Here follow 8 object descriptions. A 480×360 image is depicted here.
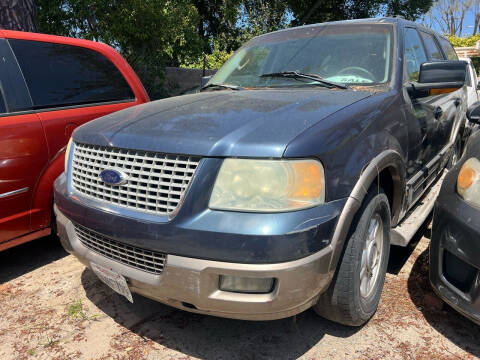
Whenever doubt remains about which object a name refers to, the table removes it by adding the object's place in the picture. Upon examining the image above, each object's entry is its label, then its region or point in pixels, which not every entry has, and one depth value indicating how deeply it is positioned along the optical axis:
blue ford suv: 1.80
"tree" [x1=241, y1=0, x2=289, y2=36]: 15.38
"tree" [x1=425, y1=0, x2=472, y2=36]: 43.16
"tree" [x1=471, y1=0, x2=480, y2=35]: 42.16
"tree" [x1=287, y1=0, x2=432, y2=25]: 16.97
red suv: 2.93
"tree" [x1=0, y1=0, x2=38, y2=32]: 5.71
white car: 6.34
